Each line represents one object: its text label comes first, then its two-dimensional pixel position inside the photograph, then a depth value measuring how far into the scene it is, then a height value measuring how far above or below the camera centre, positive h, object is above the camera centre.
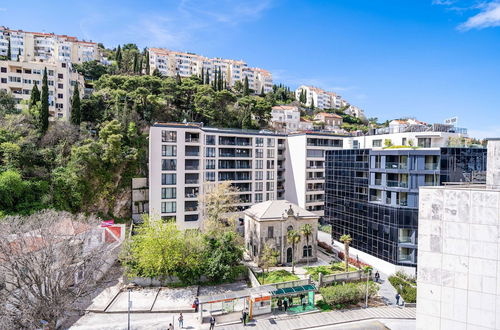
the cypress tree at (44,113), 46.88 +7.99
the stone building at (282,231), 38.38 -10.18
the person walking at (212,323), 25.12 -15.28
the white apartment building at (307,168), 55.25 -1.55
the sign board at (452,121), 41.67 +6.37
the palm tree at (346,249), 34.78 -11.67
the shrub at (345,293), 29.14 -14.49
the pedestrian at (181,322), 25.28 -15.42
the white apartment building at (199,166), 43.28 -1.07
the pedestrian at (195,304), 27.91 -15.09
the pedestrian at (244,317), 26.22 -15.40
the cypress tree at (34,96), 49.81 +11.68
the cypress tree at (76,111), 51.38 +9.16
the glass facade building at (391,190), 33.84 -4.10
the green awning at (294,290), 28.19 -13.81
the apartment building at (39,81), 55.75 +16.48
